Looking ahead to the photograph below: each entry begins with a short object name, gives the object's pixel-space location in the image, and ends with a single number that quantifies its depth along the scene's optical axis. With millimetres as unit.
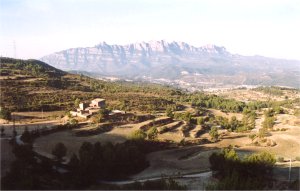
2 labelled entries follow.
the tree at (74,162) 40947
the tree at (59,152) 43719
